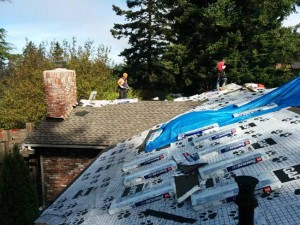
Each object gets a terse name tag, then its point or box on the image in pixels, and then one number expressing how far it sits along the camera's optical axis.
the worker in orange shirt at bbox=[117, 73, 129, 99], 16.86
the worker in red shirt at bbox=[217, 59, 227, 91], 17.39
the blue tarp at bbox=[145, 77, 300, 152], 8.14
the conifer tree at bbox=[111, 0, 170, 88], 36.38
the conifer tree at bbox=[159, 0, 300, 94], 25.16
